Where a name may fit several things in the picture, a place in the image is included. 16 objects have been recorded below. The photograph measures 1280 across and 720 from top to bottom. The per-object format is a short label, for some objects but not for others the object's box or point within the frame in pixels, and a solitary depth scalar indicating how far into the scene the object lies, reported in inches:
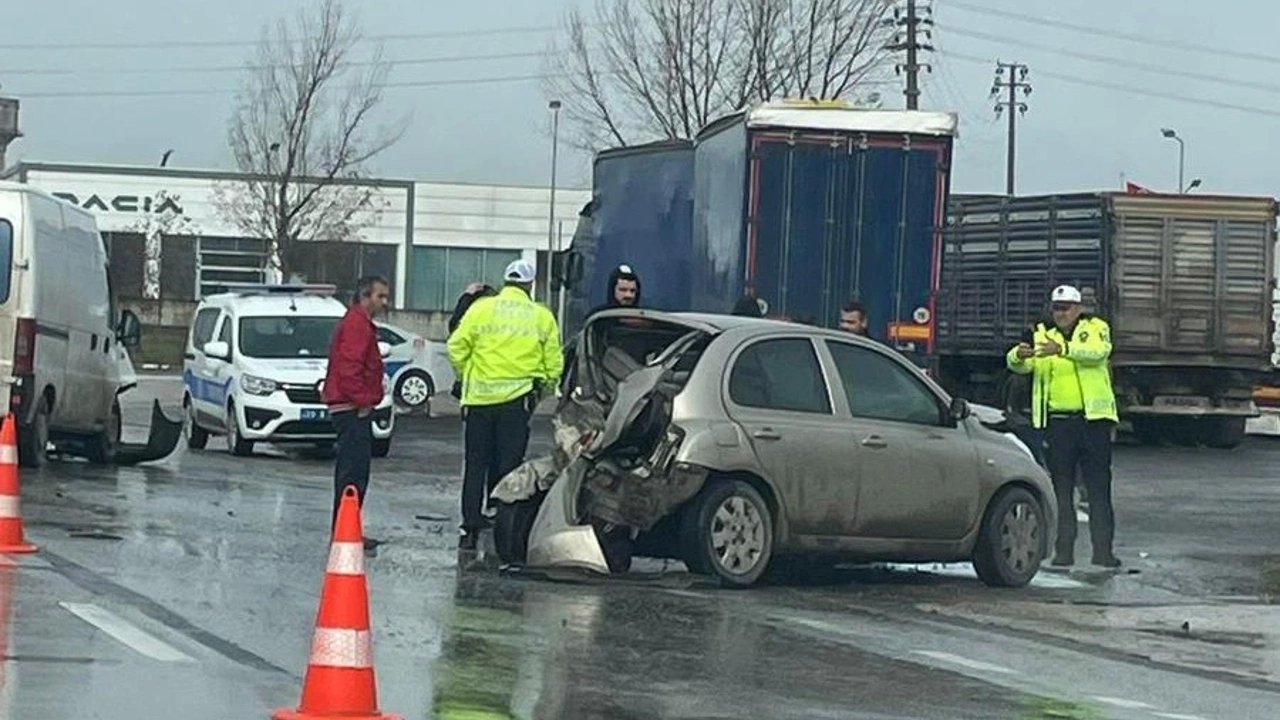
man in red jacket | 603.5
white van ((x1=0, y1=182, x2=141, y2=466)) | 794.8
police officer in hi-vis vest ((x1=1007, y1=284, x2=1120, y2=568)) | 668.1
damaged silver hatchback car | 546.6
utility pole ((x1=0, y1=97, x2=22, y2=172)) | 3368.6
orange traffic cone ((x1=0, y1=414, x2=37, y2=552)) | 551.8
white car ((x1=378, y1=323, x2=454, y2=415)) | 1428.4
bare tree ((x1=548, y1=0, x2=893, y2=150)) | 1895.9
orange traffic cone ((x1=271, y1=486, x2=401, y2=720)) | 317.7
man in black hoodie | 655.8
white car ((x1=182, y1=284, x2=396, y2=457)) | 1027.3
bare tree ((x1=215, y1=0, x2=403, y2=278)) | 2221.9
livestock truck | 1238.9
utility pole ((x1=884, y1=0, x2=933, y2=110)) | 2126.0
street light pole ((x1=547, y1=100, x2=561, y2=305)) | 2675.7
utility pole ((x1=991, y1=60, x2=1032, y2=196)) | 2888.8
